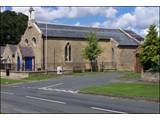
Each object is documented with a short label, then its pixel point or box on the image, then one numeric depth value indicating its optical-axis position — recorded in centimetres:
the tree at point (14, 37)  3049
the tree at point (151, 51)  1989
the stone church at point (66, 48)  3148
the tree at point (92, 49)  3135
